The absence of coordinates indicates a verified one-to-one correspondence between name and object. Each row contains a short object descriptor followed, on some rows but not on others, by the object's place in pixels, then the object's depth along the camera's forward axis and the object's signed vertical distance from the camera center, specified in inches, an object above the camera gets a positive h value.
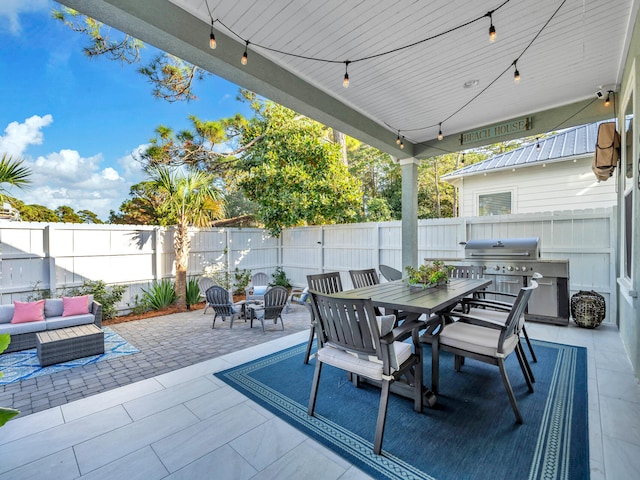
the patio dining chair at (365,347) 79.9 -31.8
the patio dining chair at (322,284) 134.2 -22.4
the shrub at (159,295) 248.8 -47.4
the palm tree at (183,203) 240.7 +31.2
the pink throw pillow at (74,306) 175.8 -39.4
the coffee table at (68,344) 140.0 -51.0
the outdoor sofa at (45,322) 158.4 -45.6
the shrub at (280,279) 327.9 -45.2
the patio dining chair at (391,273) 225.7 -26.2
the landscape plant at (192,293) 261.9 -47.3
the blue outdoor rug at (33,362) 132.2 -59.7
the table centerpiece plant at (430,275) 129.5 -16.4
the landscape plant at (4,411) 41.9 -24.9
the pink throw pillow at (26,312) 162.4 -39.9
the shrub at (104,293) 215.9 -39.9
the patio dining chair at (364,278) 157.5 -21.3
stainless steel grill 178.9 -21.7
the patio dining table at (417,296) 96.4 -21.7
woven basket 170.7 -41.4
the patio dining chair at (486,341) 91.0 -33.8
